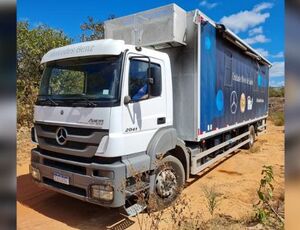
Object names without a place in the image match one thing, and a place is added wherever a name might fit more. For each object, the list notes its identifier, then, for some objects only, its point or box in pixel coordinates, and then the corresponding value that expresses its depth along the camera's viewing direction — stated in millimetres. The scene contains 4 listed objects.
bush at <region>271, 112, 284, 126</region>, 15095
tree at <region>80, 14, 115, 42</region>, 13658
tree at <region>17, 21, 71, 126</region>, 8136
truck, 3105
